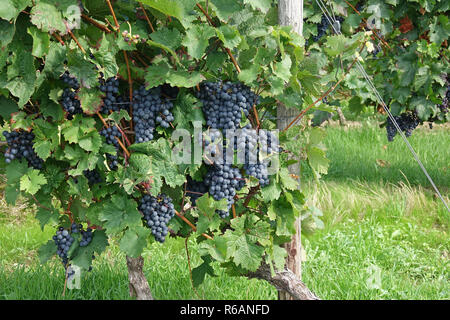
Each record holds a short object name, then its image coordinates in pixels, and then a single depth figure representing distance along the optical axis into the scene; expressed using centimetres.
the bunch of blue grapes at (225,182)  441
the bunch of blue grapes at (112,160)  437
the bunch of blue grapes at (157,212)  443
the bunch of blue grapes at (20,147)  435
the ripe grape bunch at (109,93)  423
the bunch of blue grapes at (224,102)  432
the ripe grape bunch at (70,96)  411
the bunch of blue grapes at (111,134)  426
